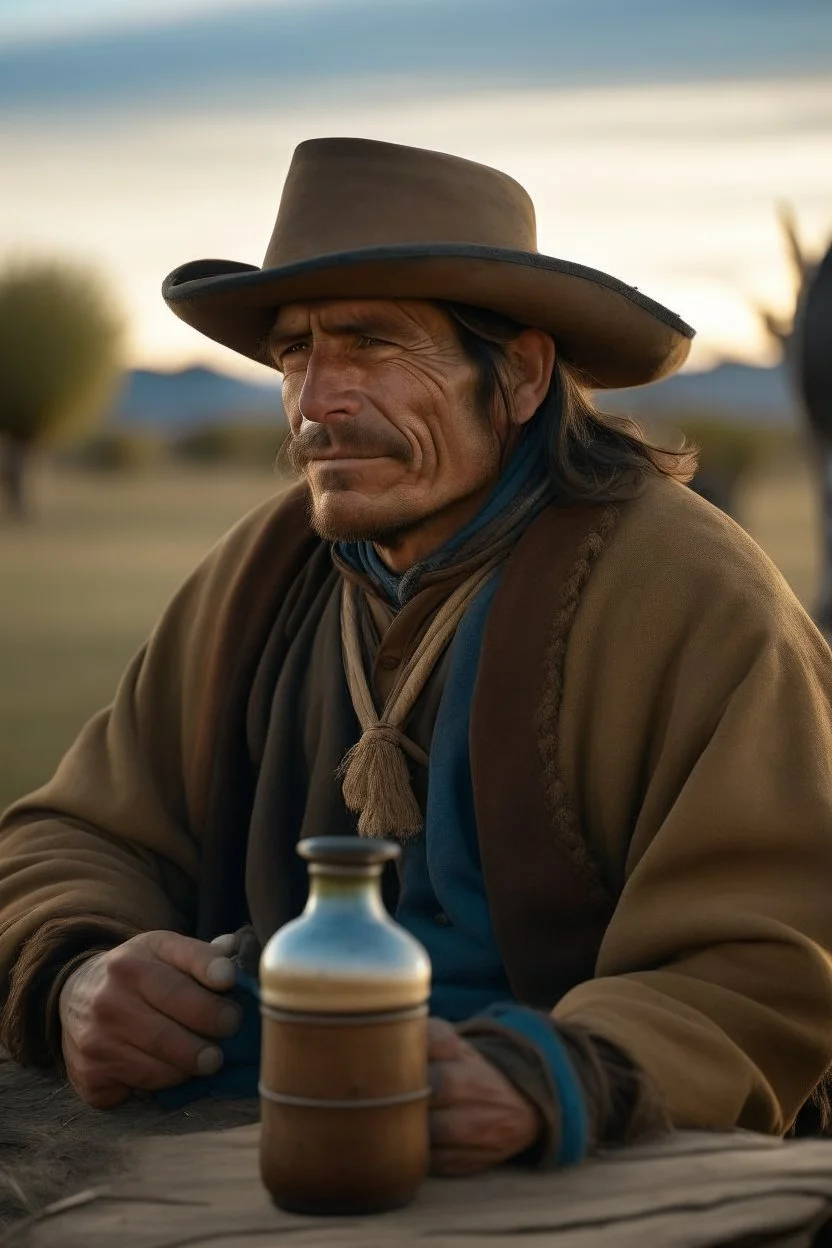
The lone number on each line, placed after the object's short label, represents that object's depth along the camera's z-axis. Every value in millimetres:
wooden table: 2184
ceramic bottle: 2129
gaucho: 2861
